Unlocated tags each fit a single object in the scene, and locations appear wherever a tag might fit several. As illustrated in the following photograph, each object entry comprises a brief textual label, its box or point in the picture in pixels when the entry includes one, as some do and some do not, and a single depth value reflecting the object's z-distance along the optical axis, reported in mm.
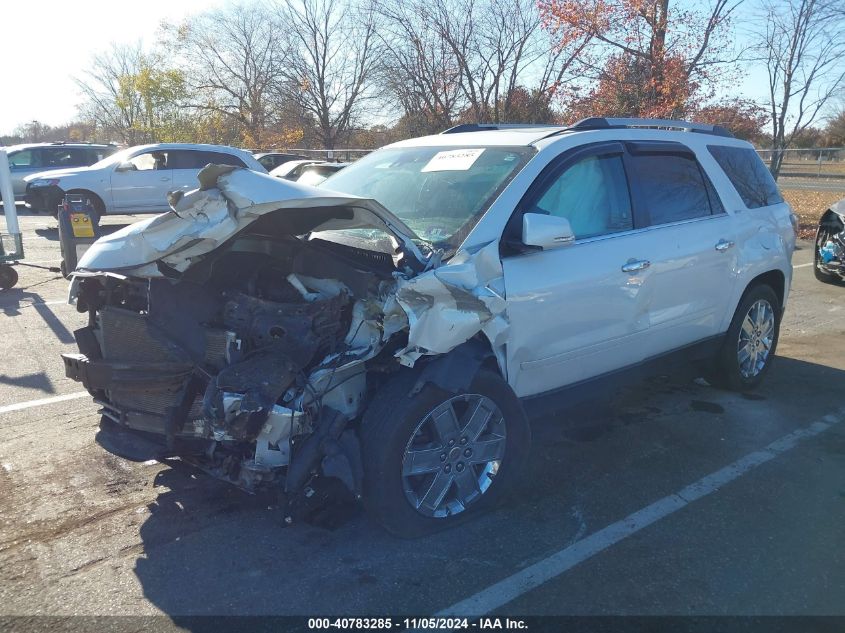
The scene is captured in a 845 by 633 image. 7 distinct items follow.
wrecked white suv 2986
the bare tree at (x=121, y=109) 38406
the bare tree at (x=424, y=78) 19594
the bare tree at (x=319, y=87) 30906
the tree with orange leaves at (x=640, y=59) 13844
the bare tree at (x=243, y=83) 32875
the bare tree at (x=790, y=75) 14906
